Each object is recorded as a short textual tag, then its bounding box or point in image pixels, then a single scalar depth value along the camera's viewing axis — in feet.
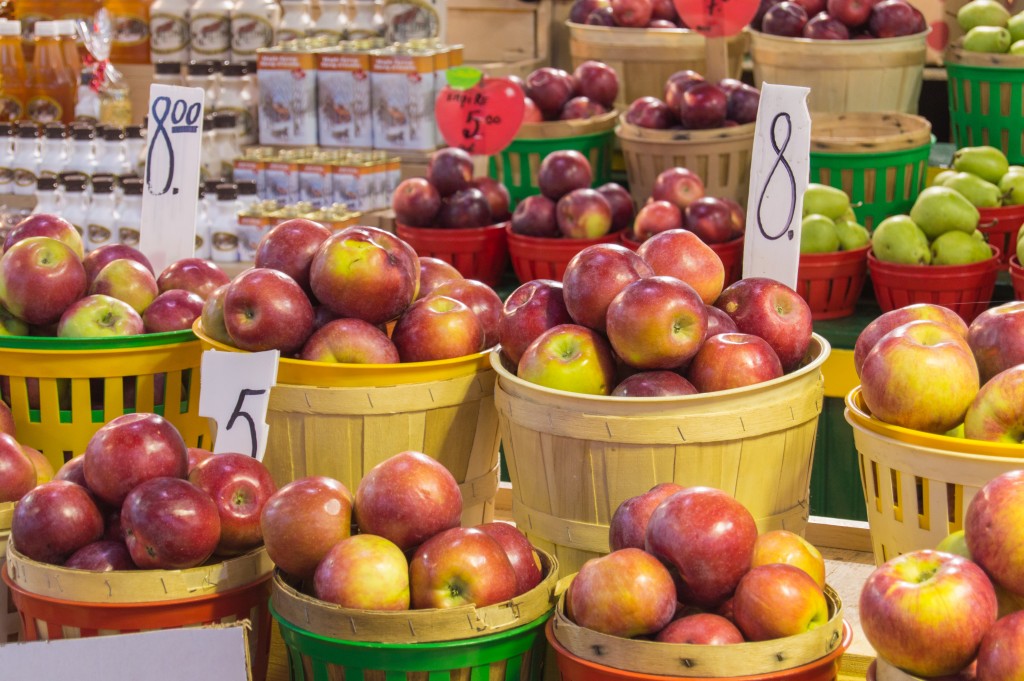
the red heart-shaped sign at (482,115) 9.51
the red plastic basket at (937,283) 8.59
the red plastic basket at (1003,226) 9.23
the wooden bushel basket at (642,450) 5.88
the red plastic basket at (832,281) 8.77
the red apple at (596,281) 6.22
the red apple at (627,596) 5.33
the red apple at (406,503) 5.65
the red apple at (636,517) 5.64
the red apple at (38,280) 6.85
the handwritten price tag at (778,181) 6.69
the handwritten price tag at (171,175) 7.42
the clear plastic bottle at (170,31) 12.40
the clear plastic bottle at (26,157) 11.81
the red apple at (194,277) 7.13
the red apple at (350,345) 6.36
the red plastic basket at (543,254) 9.36
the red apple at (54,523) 5.80
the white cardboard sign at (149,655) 5.34
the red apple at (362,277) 6.43
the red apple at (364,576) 5.49
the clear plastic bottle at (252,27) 12.24
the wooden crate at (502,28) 14.88
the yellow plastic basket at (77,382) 6.68
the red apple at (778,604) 5.31
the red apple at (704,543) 5.42
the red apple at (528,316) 6.32
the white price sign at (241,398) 6.21
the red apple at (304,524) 5.62
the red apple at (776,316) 6.30
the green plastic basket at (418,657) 5.43
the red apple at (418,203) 9.88
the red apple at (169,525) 5.69
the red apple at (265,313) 6.39
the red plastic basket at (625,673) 5.26
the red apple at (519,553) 5.66
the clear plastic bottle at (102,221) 11.06
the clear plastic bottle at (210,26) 12.30
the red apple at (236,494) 5.85
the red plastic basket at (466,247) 9.76
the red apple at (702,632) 5.31
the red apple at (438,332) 6.43
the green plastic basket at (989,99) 10.28
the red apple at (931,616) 5.06
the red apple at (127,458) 5.86
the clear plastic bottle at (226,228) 10.82
